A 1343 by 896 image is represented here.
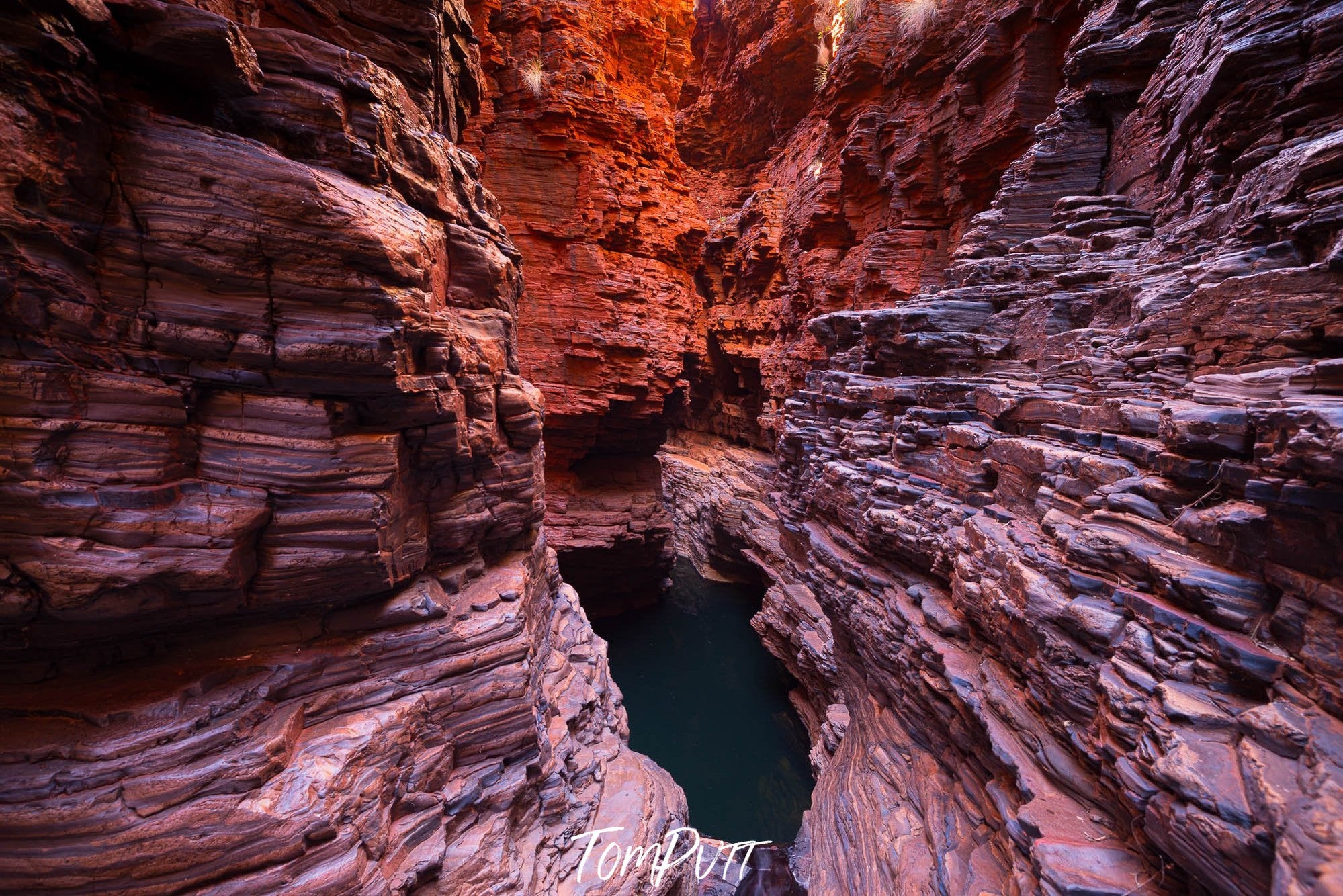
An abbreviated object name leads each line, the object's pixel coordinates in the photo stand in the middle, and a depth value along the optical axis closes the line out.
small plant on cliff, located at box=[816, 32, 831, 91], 20.27
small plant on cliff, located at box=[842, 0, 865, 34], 17.67
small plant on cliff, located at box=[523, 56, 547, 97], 14.05
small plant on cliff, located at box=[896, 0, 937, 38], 15.46
